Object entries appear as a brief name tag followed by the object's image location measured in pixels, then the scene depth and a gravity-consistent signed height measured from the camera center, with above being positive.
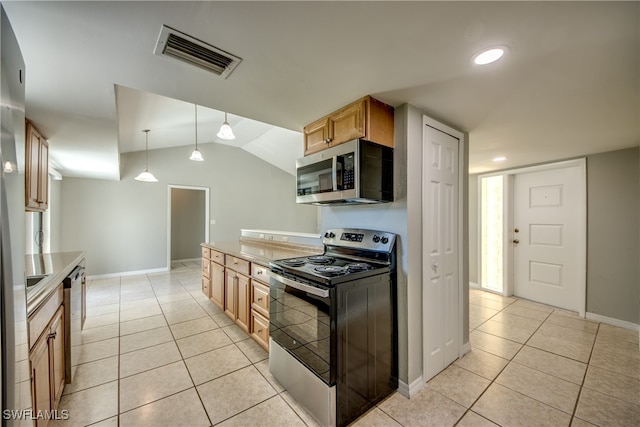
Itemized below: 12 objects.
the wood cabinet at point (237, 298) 2.56 -0.92
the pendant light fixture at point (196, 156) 4.02 +0.93
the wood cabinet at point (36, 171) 1.99 +0.39
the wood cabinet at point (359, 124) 1.76 +0.67
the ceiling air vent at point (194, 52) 1.18 +0.83
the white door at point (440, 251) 1.95 -0.31
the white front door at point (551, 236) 3.32 -0.33
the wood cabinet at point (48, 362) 1.18 -0.82
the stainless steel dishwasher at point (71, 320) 1.84 -0.82
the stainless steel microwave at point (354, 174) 1.71 +0.29
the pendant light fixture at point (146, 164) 4.28 +1.08
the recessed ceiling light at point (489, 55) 1.25 +0.82
